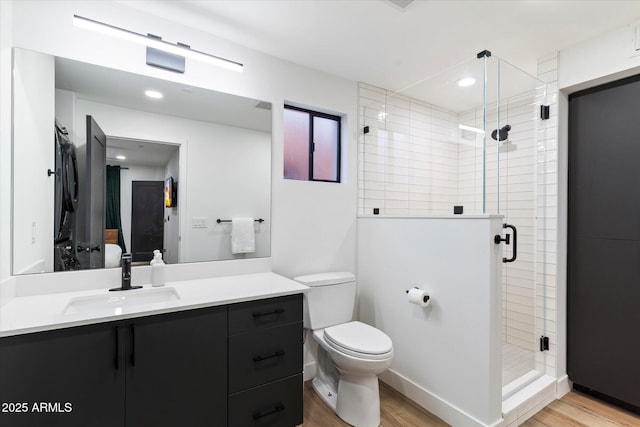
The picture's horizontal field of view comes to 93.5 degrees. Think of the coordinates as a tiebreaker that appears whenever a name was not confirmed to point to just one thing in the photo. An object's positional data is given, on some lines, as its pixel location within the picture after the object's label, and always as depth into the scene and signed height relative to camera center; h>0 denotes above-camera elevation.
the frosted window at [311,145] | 2.52 +0.59
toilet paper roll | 1.99 -0.56
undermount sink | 1.48 -0.47
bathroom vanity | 1.14 -0.67
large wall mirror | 1.55 +0.26
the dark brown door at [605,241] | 1.93 -0.18
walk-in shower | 2.02 +0.44
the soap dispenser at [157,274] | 1.75 -0.36
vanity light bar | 1.53 +0.96
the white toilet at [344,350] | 1.82 -0.85
